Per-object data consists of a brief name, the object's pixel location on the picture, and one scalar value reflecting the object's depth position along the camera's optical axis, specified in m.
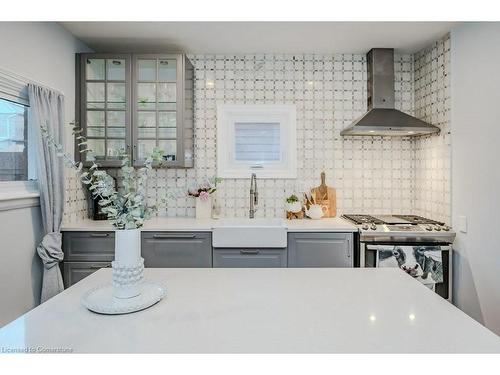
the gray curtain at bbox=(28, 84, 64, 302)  2.34
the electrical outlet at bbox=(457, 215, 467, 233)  2.52
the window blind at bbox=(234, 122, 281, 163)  3.32
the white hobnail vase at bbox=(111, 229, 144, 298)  1.12
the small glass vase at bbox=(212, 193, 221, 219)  3.27
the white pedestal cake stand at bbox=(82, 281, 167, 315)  1.08
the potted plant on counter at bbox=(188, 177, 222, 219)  3.18
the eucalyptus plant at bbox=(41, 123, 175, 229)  1.10
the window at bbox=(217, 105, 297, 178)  3.28
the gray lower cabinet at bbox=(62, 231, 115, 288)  2.65
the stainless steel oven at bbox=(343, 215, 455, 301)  2.54
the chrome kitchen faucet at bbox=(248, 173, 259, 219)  3.17
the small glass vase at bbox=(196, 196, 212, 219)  3.19
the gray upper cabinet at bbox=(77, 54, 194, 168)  2.93
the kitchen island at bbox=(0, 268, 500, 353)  0.89
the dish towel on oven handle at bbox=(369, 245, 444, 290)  2.54
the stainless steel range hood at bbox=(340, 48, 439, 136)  2.87
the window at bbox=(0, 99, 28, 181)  2.22
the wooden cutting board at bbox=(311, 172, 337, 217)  3.26
